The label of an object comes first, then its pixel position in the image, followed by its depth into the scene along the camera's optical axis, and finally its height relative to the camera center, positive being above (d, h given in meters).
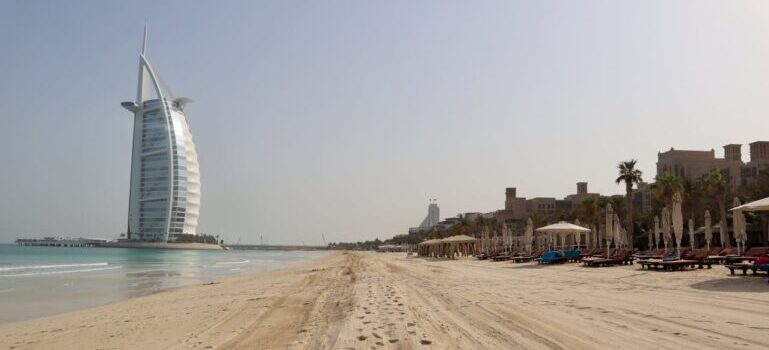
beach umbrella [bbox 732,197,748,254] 17.94 +0.68
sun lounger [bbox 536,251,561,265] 28.50 -0.60
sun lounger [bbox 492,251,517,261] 37.14 -0.76
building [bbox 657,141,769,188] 77.56 +12.40
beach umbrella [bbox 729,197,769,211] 15.03 +1.07
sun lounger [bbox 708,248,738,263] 20.74 -0.30
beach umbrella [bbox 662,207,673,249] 32.81 +1.22
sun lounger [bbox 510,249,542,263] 32.81 -0.75
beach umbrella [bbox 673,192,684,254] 22.31 +1.12
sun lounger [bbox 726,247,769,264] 19.12 -0.33
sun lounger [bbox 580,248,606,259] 29.88 -0.40
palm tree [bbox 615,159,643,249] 38.94 +4.71
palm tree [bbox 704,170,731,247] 39.66 +4.17
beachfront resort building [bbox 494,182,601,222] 141.38 +9.97
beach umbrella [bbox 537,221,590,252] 29.22 +0.79
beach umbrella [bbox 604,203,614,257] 27.36 +0.92
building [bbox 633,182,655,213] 91.81 +7.70
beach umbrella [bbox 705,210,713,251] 30.11 +1.17
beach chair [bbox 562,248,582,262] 28.44 -0.53
